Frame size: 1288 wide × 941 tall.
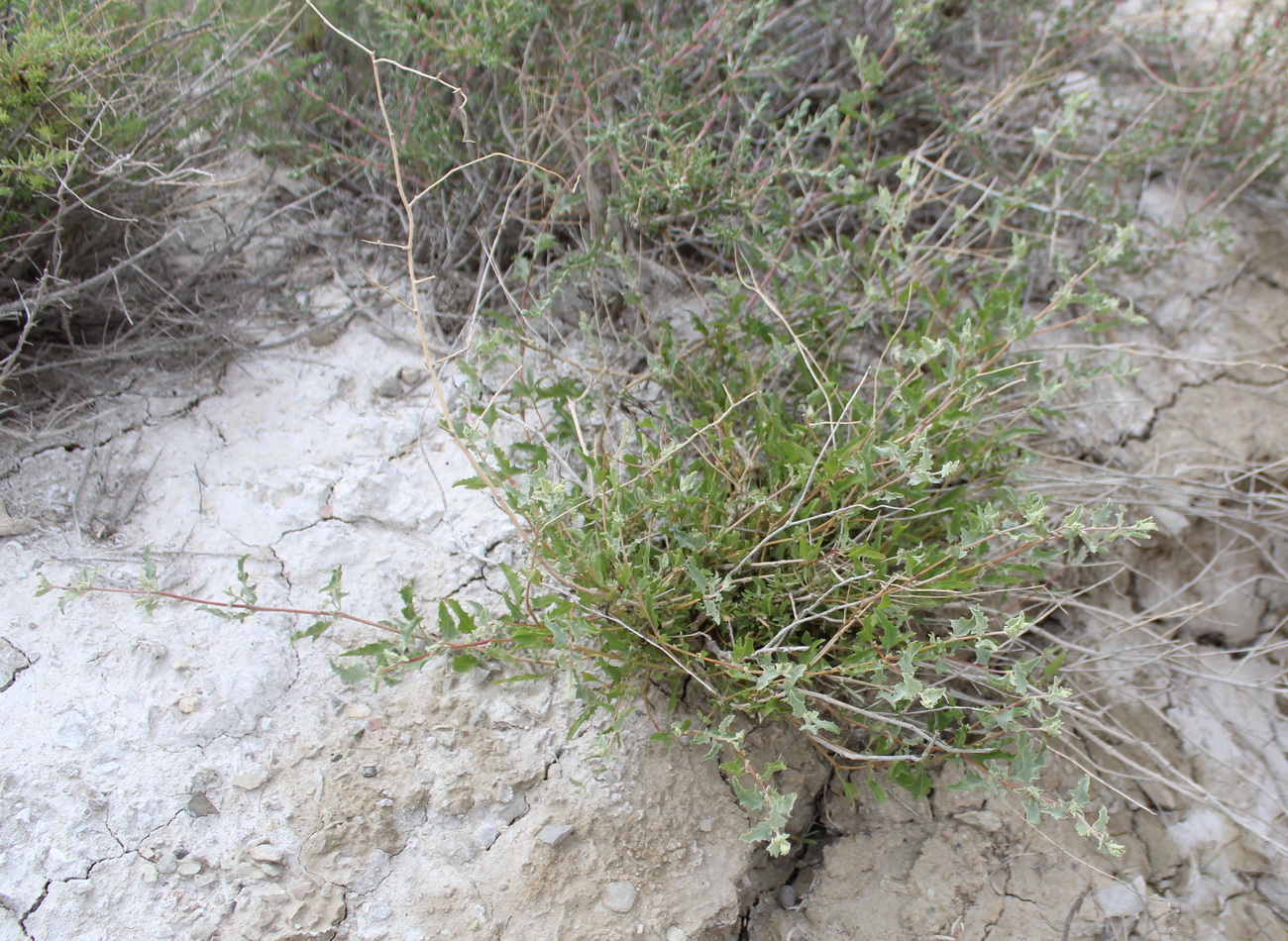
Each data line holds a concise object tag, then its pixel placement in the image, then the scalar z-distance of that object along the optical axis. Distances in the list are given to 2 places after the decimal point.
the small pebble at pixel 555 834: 0.80
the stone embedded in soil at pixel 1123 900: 0.85
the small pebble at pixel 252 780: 0.79
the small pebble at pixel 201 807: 0.78
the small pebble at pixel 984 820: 0.87
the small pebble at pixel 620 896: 0.80
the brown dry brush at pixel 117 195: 0.84
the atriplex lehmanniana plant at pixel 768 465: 0.78
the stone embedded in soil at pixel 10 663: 0.81
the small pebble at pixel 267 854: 0.77
